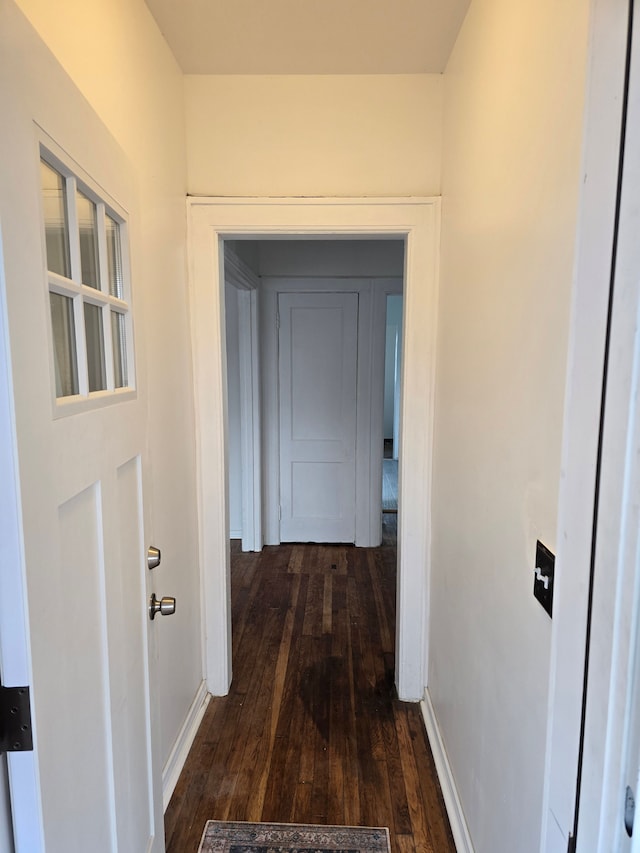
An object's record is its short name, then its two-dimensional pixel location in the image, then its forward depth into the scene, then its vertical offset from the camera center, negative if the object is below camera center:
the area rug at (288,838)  1.49 -1.45
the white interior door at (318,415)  3.74 -0.40
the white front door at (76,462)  0.65 -0.17
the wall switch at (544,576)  0.91 -0.40
